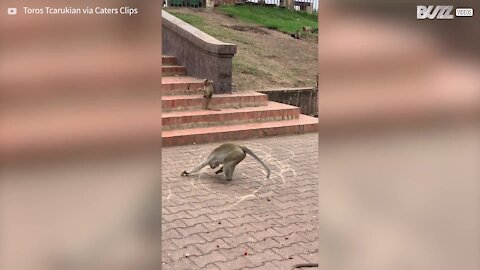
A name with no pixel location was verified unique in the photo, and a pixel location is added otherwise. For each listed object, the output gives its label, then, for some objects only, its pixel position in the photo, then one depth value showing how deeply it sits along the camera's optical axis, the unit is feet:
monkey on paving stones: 16.98
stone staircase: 23.70
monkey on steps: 25.30
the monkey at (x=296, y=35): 44.51
